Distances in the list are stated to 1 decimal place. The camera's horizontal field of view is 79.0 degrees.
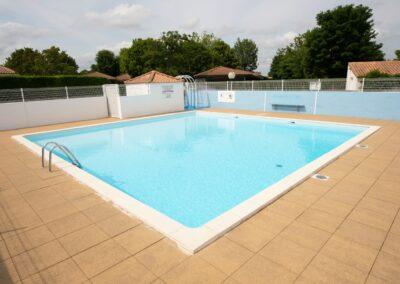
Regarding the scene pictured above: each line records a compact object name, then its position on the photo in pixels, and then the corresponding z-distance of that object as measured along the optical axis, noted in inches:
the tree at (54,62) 1360.7
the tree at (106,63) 2327.8
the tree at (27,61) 1325.0
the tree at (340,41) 1261.1
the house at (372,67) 1061.5
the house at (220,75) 1101.0
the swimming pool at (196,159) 183.6
